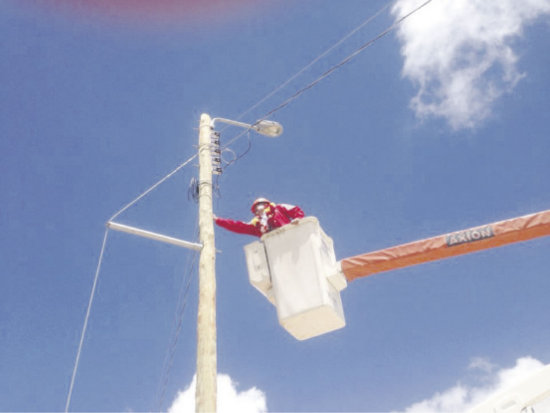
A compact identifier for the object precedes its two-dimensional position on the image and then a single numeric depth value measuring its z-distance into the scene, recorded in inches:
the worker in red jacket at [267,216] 221.1
